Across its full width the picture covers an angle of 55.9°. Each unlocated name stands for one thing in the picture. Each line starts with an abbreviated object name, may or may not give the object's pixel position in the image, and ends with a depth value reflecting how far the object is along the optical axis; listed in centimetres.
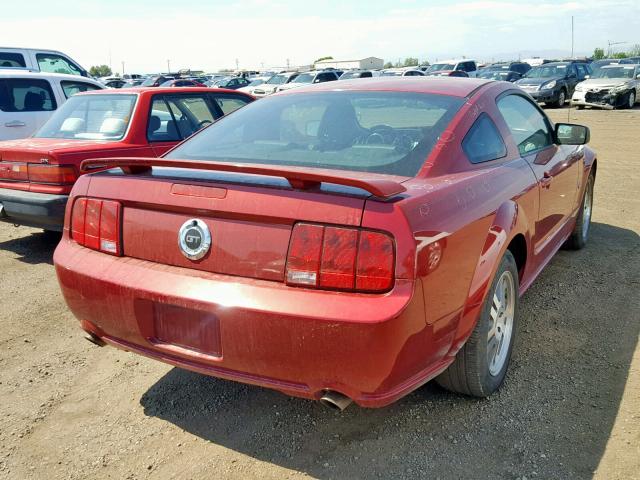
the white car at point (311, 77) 2631
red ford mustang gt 215
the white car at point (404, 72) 2552
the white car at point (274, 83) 2650
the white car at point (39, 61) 1224
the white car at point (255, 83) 2745
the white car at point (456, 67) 3001
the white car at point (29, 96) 830
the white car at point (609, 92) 2005
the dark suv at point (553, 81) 2219
